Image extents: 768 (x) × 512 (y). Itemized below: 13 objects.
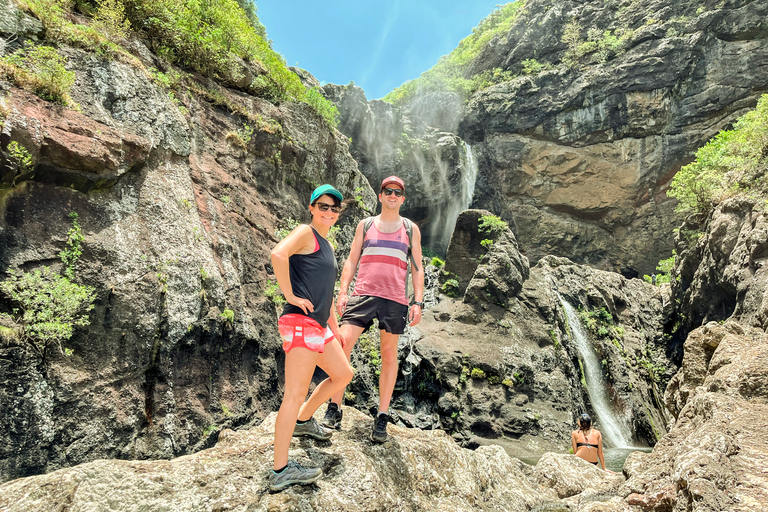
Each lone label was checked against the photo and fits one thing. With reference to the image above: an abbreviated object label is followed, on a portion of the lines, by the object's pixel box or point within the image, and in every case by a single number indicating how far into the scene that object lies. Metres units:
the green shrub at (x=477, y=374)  14.00
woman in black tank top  3.04
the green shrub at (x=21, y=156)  5.11
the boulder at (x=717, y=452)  2.63
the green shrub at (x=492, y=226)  17.97
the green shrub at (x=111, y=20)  7.81
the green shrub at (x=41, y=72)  5.71
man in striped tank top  4.16
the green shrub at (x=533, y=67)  31.45
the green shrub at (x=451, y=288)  18.34
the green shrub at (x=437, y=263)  20.93
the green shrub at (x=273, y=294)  8.73
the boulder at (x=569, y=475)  5.34
